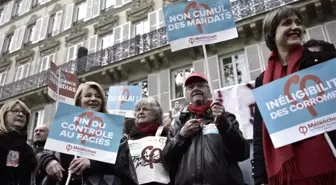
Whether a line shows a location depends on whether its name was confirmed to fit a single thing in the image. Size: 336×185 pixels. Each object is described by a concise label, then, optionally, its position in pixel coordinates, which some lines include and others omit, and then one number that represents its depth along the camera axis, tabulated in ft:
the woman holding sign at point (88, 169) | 8.70
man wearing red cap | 8.49
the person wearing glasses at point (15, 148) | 8.80
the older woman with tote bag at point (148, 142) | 10.56
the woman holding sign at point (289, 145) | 6.17
